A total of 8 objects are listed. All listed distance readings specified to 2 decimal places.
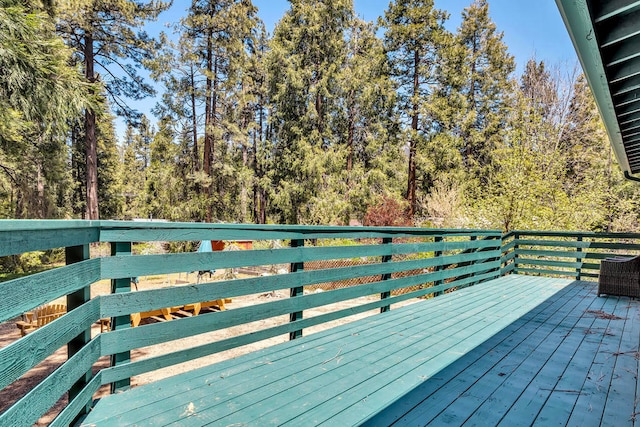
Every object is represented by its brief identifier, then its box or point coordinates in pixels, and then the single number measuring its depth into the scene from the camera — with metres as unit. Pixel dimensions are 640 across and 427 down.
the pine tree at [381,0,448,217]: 17.31
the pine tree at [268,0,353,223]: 17.56
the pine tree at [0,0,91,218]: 6.15
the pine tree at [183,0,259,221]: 15.67
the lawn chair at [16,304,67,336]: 5.57
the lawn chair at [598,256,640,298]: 4.69
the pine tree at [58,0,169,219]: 12.57
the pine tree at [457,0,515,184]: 20.73
